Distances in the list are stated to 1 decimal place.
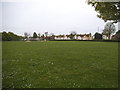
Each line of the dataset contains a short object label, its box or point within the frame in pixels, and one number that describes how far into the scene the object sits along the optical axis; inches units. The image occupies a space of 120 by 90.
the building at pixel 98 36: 2355.0
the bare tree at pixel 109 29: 2263.1
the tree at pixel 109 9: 175.4
